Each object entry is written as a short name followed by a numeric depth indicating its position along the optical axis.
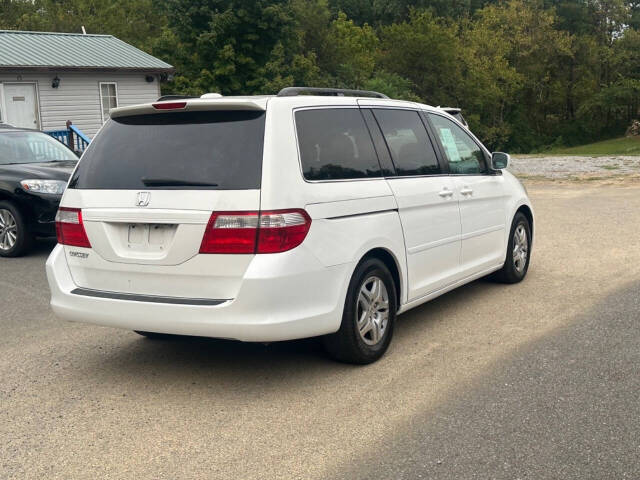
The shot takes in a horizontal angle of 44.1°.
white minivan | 4.66
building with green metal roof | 22.95
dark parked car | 10.26
